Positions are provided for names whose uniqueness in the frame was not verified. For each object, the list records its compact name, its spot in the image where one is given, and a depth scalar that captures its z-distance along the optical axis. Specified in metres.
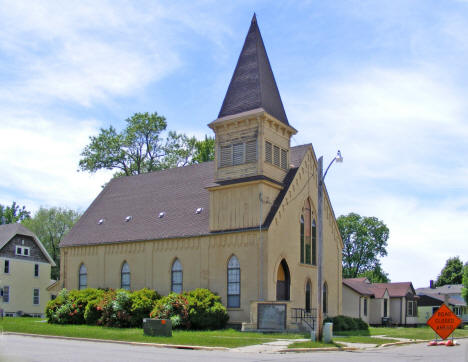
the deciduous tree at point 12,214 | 94.64
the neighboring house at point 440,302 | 74.50
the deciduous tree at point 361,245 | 90.19
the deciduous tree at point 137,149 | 60.59
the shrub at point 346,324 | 34.62
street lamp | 24.12
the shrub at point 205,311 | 30.25
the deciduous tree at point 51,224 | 73.56
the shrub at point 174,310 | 30.12
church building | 32.72
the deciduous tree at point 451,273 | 111.19
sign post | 22.17
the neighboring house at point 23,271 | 58.84
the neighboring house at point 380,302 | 51.97
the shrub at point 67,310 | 34.69
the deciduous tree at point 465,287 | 70.50
